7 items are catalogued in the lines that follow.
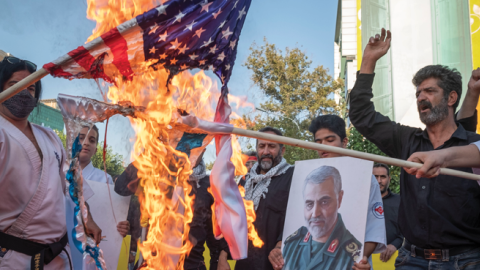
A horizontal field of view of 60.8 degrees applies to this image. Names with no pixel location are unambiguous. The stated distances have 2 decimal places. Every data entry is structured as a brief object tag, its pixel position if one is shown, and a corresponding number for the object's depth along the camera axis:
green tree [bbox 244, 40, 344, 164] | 21.59
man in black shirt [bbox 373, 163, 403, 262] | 4.75
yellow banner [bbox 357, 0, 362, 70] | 17.61
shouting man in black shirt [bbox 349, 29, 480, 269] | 2.81
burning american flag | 2.59
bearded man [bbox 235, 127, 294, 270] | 3.91
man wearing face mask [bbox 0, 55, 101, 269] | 2.53
